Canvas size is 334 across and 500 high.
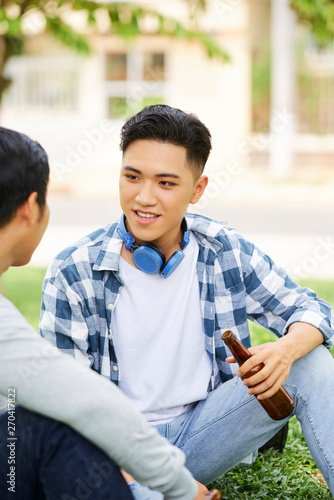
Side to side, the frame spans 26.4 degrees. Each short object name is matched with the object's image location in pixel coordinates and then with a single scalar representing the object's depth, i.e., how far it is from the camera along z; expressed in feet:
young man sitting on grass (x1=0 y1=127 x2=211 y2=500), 5.93
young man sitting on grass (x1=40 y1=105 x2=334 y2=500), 8.10
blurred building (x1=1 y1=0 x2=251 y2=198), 59.77
